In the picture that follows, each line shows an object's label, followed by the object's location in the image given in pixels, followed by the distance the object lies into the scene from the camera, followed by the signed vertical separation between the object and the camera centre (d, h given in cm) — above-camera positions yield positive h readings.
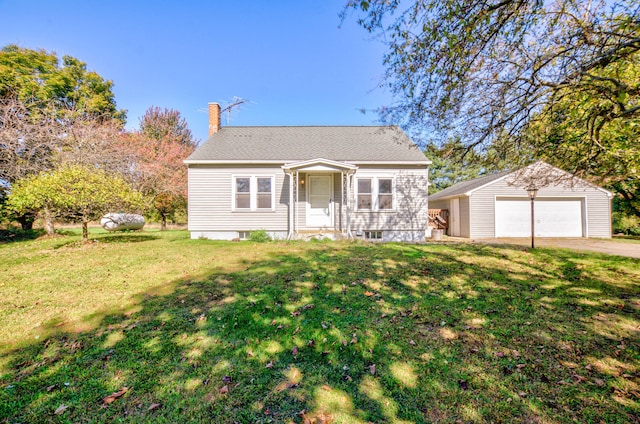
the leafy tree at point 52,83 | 1379 +849
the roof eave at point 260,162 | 1136 +229
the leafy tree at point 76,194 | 810 +68
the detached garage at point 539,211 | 1377 +18
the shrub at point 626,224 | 1573 -57
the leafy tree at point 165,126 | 2598 +909
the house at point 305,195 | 1159 +89
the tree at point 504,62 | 344 +224
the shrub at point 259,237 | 1075 -86
